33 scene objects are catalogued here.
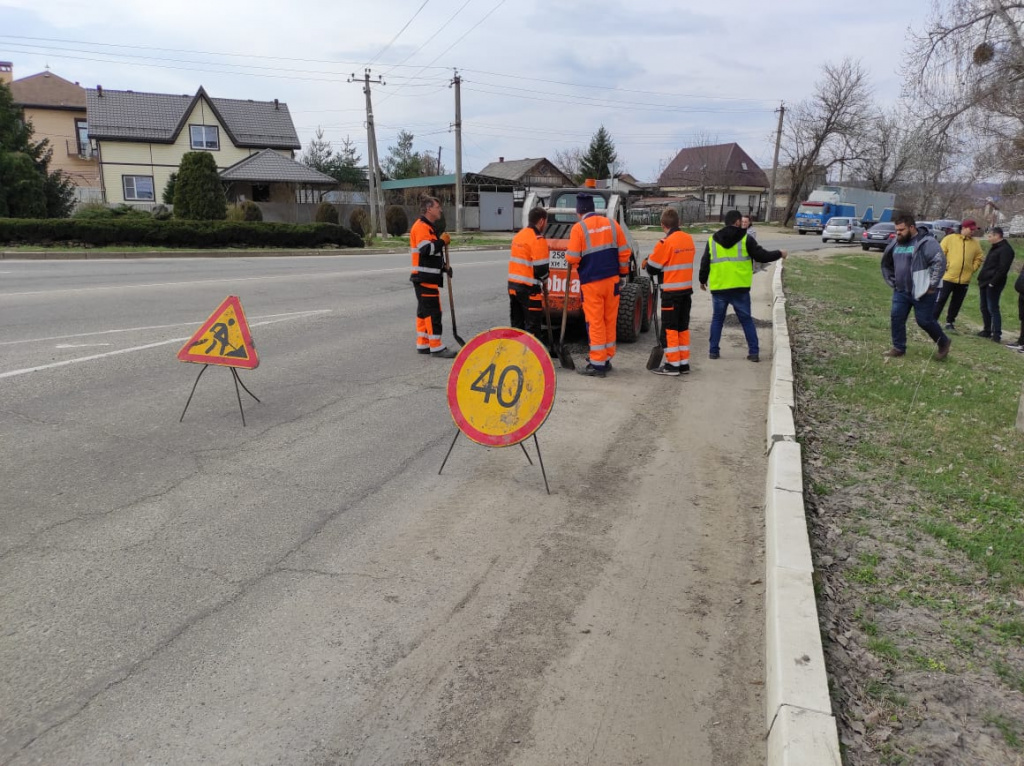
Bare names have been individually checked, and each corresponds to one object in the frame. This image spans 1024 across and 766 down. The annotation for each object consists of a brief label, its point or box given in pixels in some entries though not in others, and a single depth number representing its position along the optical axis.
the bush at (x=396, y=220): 39.56
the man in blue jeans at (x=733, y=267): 8.99
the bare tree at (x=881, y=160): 62.34
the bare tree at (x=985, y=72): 19.02
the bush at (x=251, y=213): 33.28
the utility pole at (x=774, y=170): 59.25
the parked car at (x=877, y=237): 36.34
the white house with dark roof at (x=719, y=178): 78.19
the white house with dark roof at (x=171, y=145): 44.16
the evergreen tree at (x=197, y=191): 29.58
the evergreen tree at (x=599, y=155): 68.81
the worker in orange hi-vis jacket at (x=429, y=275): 8.90
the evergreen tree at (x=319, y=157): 62.97
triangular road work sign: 6.39
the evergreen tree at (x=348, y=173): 61.53
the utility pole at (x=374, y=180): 35.75
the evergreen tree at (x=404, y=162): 76.56
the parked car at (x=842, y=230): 41.09
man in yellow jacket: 12.84
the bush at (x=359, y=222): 35.16
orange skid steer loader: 9.27
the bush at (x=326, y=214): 35.81
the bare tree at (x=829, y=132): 60.66
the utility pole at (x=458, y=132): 37.19
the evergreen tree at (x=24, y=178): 28.20
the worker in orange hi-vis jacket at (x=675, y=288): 8.48
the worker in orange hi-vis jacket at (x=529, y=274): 8.35
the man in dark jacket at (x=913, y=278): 9.05
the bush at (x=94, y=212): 28.47
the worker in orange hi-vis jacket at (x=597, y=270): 8.16
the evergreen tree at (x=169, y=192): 42.65
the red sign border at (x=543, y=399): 4.98
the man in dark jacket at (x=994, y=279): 12.38
